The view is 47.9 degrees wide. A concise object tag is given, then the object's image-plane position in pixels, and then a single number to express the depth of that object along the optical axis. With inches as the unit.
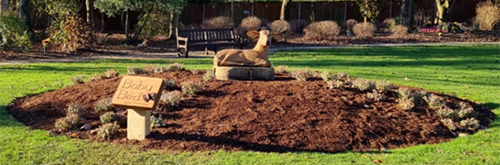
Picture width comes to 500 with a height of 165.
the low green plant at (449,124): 331.2
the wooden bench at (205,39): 772.6
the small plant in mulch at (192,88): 356.8
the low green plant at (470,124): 339.0
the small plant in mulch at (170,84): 375.2
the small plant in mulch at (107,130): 299.4
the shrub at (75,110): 331.6
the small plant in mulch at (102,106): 343.3
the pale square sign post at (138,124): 291.5
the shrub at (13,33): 739.4
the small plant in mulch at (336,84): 378.3
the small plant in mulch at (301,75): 404.0
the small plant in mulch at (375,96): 363.9
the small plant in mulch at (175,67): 455.2
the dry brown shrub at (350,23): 1207.4
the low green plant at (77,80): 447.2
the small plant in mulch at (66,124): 314.5
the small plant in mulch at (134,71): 445.0
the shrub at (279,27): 1078.4
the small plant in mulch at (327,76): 402.3
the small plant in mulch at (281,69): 442.7
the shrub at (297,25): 1170.0
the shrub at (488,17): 1248.8
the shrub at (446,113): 347.3
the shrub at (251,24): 1063.1
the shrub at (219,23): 1033.6
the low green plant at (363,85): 381.1
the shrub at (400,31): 1126.2
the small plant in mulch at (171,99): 339.0
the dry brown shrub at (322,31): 1037.8
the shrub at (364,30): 1088.6
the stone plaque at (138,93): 284.4
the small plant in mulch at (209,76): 388.7
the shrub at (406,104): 350.3
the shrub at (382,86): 384.2
